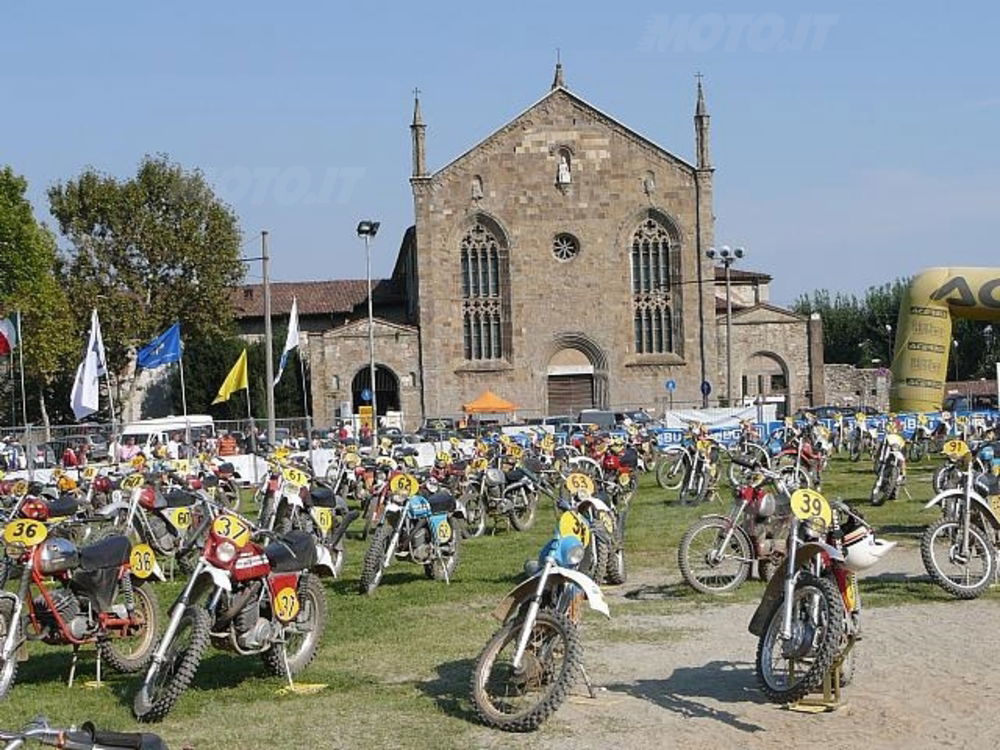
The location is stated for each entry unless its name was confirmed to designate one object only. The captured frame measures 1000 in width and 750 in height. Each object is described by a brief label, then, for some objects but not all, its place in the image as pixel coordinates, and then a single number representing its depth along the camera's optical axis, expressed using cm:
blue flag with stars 3319
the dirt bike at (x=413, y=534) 1359
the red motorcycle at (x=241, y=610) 843
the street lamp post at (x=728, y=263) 4422
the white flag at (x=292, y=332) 3504
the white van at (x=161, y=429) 3944
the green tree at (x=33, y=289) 5206
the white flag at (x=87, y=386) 2697
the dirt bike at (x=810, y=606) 815
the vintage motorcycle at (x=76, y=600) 924
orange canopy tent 5484
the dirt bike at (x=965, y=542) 1227
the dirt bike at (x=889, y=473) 2175
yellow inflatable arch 3438
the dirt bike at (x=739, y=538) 1248
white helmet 876
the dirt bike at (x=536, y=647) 800
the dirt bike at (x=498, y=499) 1852
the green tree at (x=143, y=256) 6091
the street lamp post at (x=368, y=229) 4206
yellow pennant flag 3291
